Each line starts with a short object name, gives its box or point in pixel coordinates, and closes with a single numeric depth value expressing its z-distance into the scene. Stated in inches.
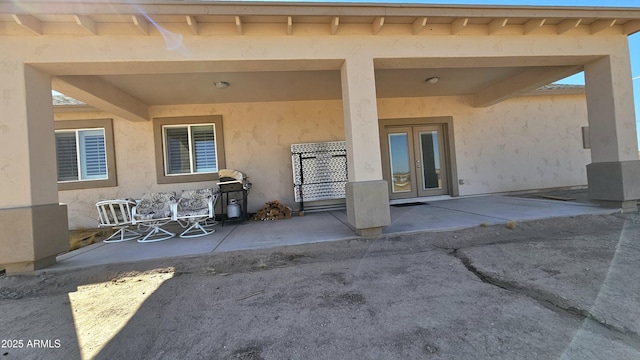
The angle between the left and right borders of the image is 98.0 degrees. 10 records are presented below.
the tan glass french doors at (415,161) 313.1
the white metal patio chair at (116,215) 189.2
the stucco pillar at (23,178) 136.6
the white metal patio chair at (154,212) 194.9
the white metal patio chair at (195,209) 200.4
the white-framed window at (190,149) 280.1
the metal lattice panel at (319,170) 281.3
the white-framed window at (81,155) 264.8
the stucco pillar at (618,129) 194.9
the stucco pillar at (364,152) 163.6
